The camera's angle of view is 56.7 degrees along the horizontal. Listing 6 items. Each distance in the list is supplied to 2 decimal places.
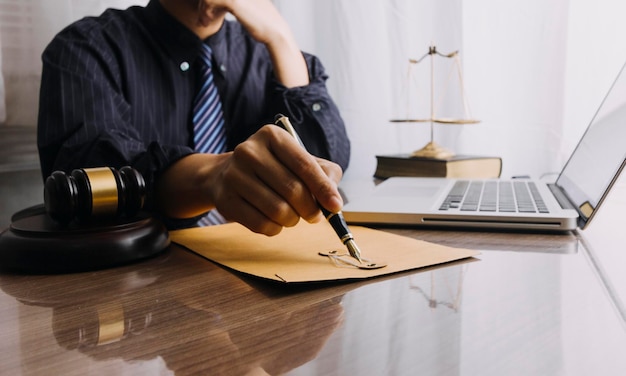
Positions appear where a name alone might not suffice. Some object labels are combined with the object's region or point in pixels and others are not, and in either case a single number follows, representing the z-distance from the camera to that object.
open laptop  0.69
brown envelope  0.50
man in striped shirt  0.58
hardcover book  1.15
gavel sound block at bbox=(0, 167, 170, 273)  0.52
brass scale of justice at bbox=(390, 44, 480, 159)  1.22
